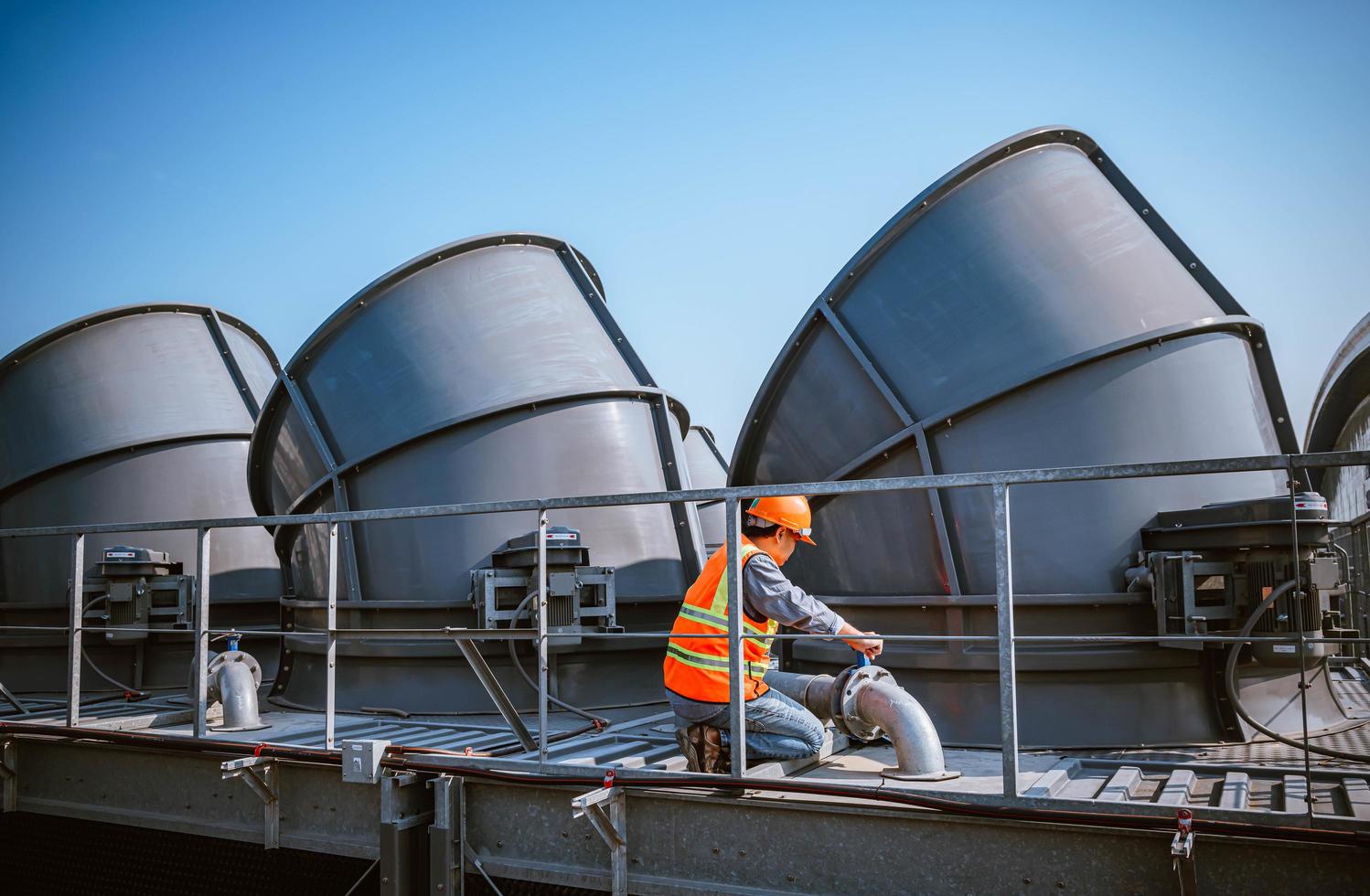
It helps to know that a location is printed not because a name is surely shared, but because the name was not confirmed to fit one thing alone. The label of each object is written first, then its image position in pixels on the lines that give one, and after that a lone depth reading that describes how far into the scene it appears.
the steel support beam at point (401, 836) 4.78
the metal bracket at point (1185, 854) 3.33
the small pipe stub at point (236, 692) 6.50
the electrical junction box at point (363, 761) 4.93
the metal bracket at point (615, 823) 4.25
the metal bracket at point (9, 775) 6.35
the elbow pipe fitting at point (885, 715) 4.45
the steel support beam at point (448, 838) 4.76
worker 4.40
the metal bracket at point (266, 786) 5.29
